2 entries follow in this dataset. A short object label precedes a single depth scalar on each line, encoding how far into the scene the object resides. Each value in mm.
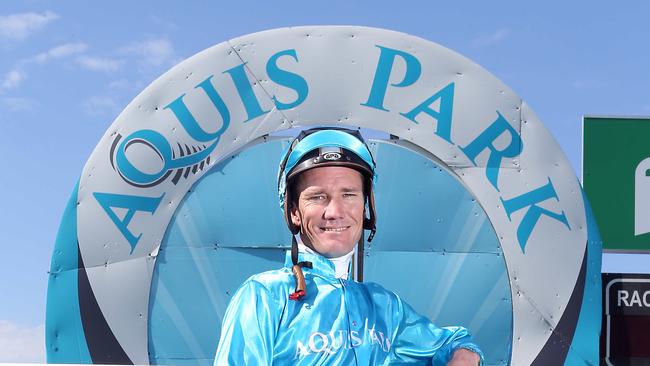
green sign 7156
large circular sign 6043
